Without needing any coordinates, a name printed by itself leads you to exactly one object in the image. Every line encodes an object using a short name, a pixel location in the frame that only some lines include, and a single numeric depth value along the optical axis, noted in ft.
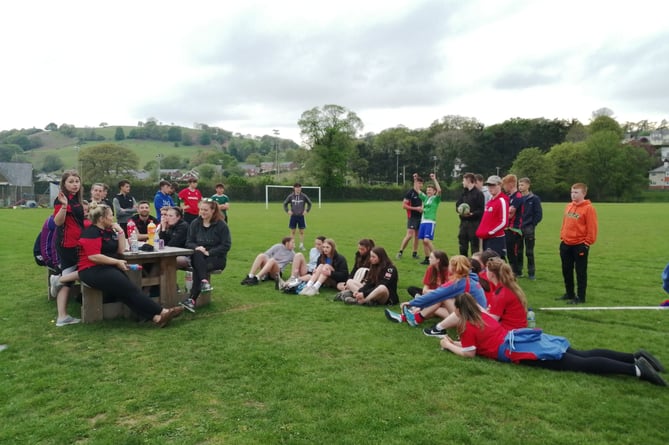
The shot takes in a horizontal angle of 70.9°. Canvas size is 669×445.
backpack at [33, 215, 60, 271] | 22.69
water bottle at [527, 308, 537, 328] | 18.12
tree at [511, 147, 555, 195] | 254.06
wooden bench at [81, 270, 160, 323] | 20.39
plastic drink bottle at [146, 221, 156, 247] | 23.04
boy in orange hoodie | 24.36
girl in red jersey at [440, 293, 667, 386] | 14.61
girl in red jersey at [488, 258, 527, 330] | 16.78
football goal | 196.85
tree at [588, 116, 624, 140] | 322.55
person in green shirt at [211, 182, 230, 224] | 45.32
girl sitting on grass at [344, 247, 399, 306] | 23.62
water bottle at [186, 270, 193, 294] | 24.76
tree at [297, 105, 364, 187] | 244.22
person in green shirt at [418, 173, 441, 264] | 37.47
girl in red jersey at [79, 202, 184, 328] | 19.33
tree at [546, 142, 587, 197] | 253.44
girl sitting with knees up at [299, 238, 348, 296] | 26.50
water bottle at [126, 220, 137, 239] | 25.68
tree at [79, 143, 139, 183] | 261.03
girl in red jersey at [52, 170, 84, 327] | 20.07
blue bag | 15.31
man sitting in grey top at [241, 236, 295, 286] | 29.32
